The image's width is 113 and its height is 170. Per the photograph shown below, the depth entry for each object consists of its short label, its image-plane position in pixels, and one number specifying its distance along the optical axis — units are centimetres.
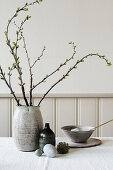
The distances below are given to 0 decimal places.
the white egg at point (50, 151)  183
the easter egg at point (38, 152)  186
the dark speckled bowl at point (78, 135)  205
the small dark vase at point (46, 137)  191
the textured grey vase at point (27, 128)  195
